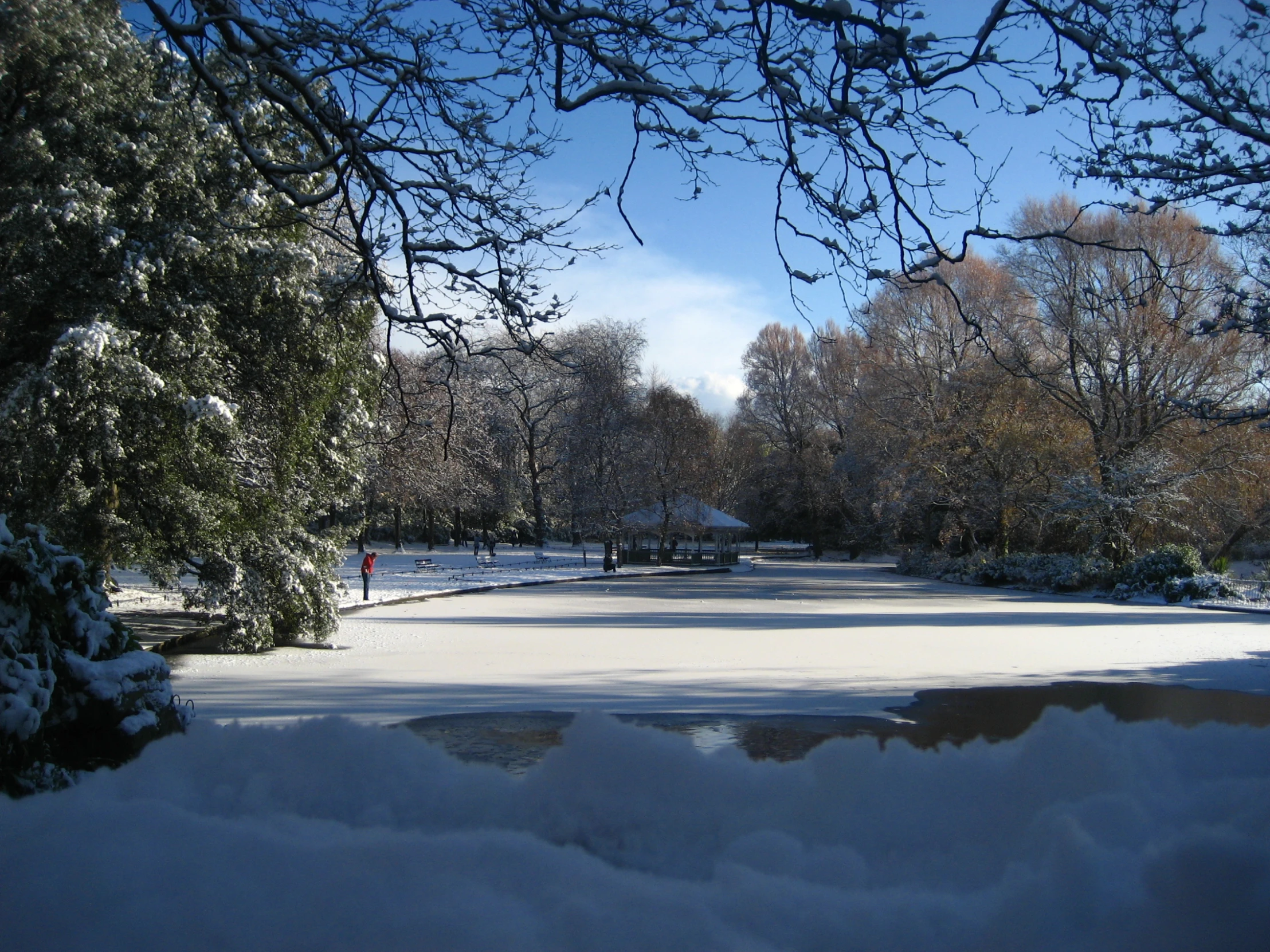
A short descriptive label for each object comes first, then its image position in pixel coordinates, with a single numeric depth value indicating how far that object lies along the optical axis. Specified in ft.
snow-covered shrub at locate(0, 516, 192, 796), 12.81
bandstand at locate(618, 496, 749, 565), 160.35
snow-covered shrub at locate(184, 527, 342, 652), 45.78
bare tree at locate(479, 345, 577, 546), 157.54
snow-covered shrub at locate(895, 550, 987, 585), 125.29
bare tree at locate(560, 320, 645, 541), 153.48
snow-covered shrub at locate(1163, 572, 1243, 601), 86.07
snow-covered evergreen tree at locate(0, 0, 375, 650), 37.93
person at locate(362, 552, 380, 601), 79.20
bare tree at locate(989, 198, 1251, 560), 95.86
